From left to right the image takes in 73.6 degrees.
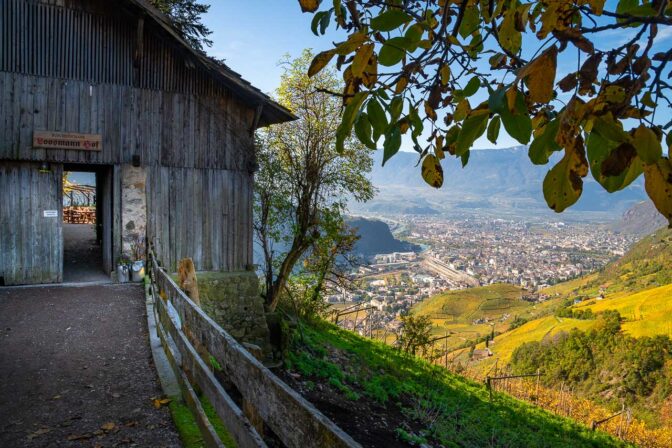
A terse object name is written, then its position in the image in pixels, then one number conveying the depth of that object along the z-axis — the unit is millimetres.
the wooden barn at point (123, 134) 9992
